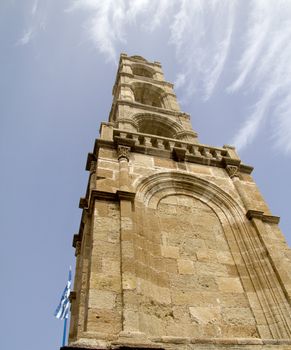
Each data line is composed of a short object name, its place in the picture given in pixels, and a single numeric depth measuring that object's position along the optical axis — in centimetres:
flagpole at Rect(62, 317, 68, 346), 1227
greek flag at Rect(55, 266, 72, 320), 1412
